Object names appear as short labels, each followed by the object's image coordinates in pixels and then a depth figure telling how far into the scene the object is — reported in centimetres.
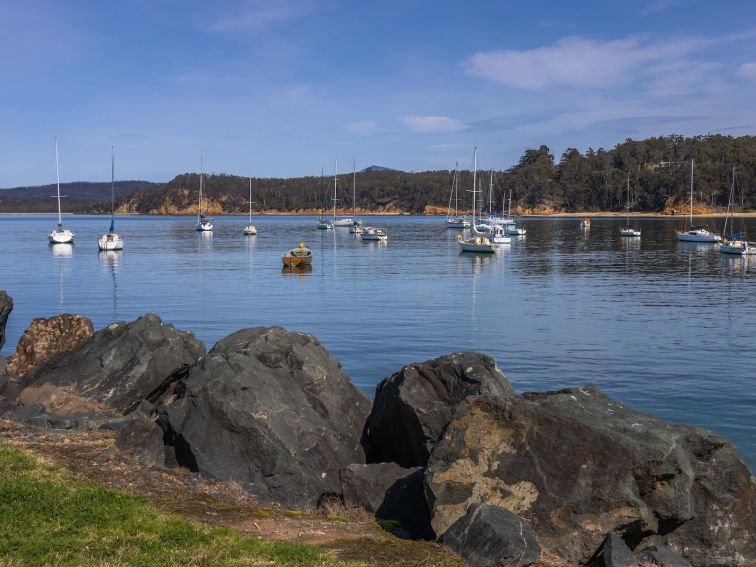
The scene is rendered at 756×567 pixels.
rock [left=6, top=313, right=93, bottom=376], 2167
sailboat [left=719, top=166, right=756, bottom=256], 8351
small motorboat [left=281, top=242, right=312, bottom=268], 7088
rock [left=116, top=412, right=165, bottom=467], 1341
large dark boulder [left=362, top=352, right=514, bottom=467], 1298
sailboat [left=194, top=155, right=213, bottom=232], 15250
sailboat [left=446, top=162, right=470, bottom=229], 15327
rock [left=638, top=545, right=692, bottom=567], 981
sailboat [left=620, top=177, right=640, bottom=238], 12375
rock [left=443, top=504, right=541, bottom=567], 909
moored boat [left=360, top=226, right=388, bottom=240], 11781
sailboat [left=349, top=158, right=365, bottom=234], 13654
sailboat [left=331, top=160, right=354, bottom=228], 16884
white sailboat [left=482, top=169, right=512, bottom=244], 10337
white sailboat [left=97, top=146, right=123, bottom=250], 9600
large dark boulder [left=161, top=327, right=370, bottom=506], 1265
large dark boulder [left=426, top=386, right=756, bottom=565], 1009
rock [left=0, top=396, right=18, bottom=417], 1704
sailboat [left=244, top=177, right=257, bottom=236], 13350
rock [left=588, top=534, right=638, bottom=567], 950
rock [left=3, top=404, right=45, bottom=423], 1623
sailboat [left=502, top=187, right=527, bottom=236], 13412
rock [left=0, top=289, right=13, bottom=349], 3160
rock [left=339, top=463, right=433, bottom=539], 1122
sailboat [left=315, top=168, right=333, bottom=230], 15975
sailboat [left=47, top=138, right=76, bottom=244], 10856
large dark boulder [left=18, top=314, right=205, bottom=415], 1806
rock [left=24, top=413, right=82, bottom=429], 1580
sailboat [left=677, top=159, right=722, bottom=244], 10711
